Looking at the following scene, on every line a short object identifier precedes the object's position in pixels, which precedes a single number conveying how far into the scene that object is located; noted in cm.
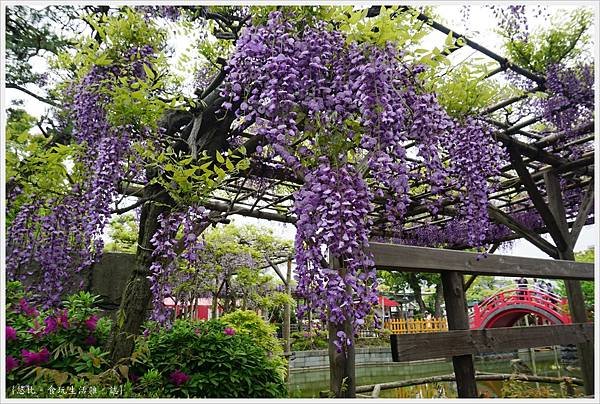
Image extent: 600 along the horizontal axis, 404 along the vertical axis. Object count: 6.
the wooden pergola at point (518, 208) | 206
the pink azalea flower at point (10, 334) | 247
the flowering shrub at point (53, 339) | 236
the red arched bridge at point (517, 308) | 999
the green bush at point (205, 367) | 248
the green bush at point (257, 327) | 506
